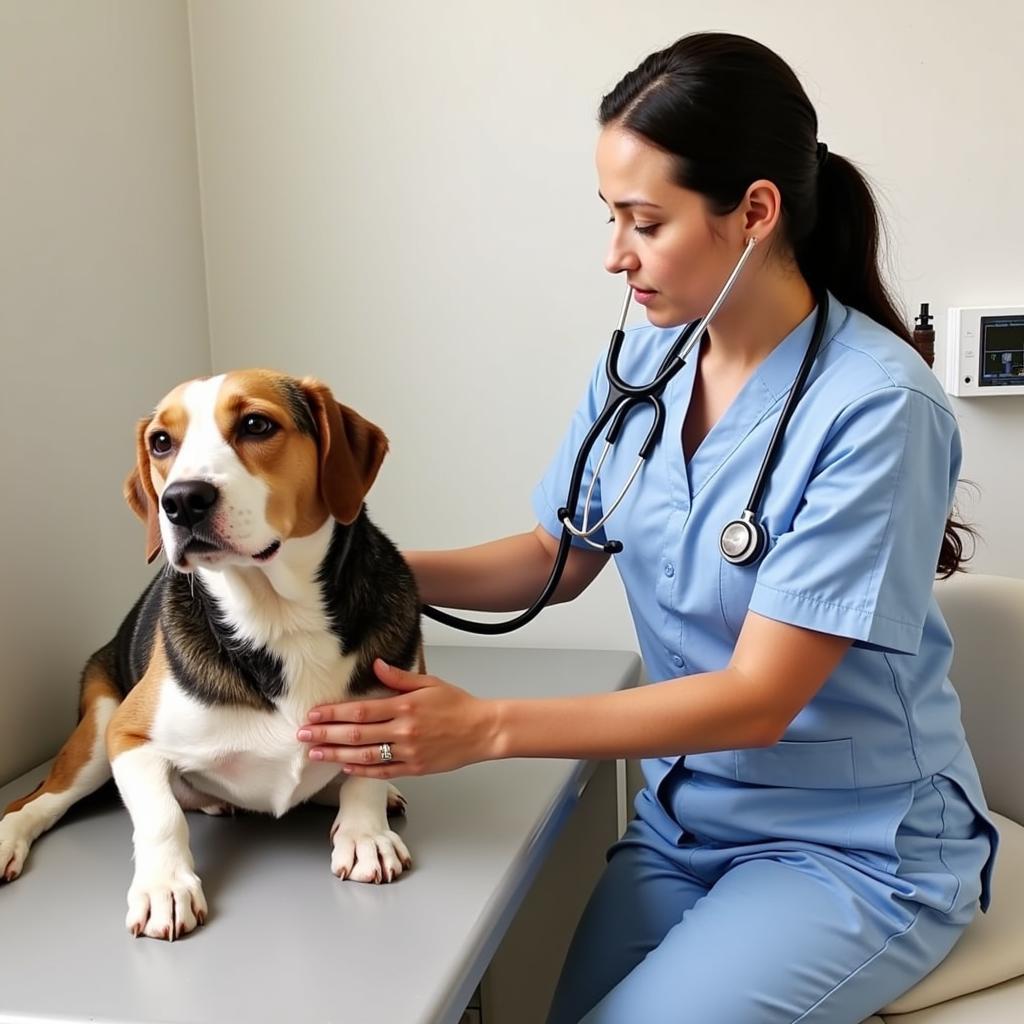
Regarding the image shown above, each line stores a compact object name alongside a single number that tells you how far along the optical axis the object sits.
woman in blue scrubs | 1.06
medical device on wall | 1.59
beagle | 1.02
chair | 1.27
